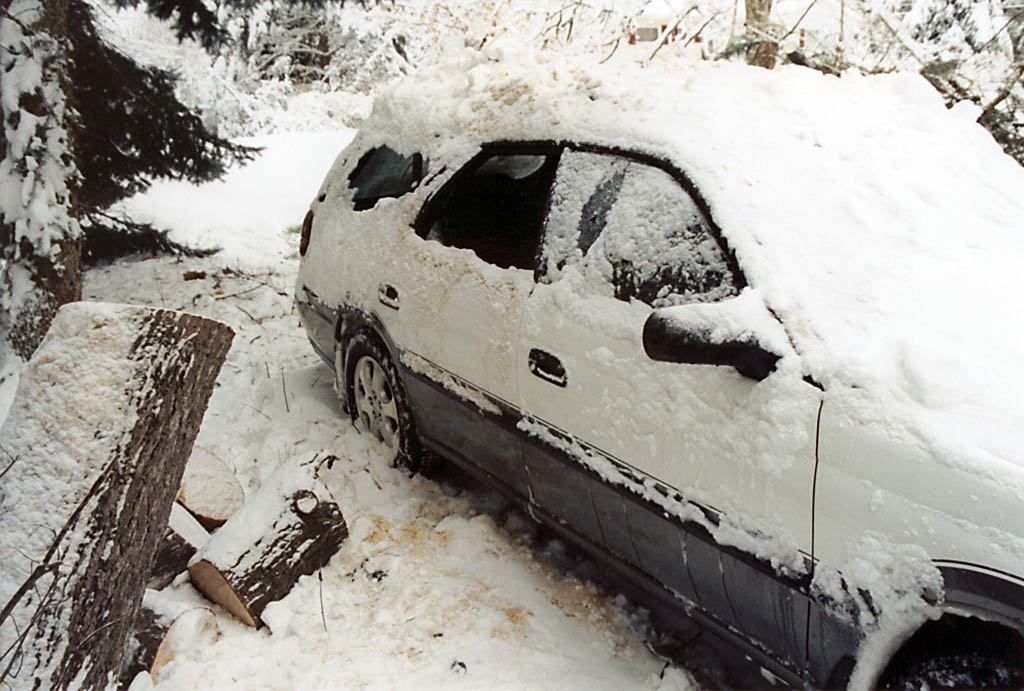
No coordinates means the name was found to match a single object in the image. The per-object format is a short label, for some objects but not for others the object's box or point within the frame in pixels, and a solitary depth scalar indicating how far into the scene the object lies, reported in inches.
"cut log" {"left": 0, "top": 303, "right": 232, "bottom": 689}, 68.8
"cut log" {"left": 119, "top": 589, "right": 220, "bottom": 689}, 85.4
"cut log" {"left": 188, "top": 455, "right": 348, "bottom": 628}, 98.6
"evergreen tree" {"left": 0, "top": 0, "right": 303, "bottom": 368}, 152.7
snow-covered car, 60.6
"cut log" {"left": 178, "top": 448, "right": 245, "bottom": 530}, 117.5
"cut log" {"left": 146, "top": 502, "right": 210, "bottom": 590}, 101.4
